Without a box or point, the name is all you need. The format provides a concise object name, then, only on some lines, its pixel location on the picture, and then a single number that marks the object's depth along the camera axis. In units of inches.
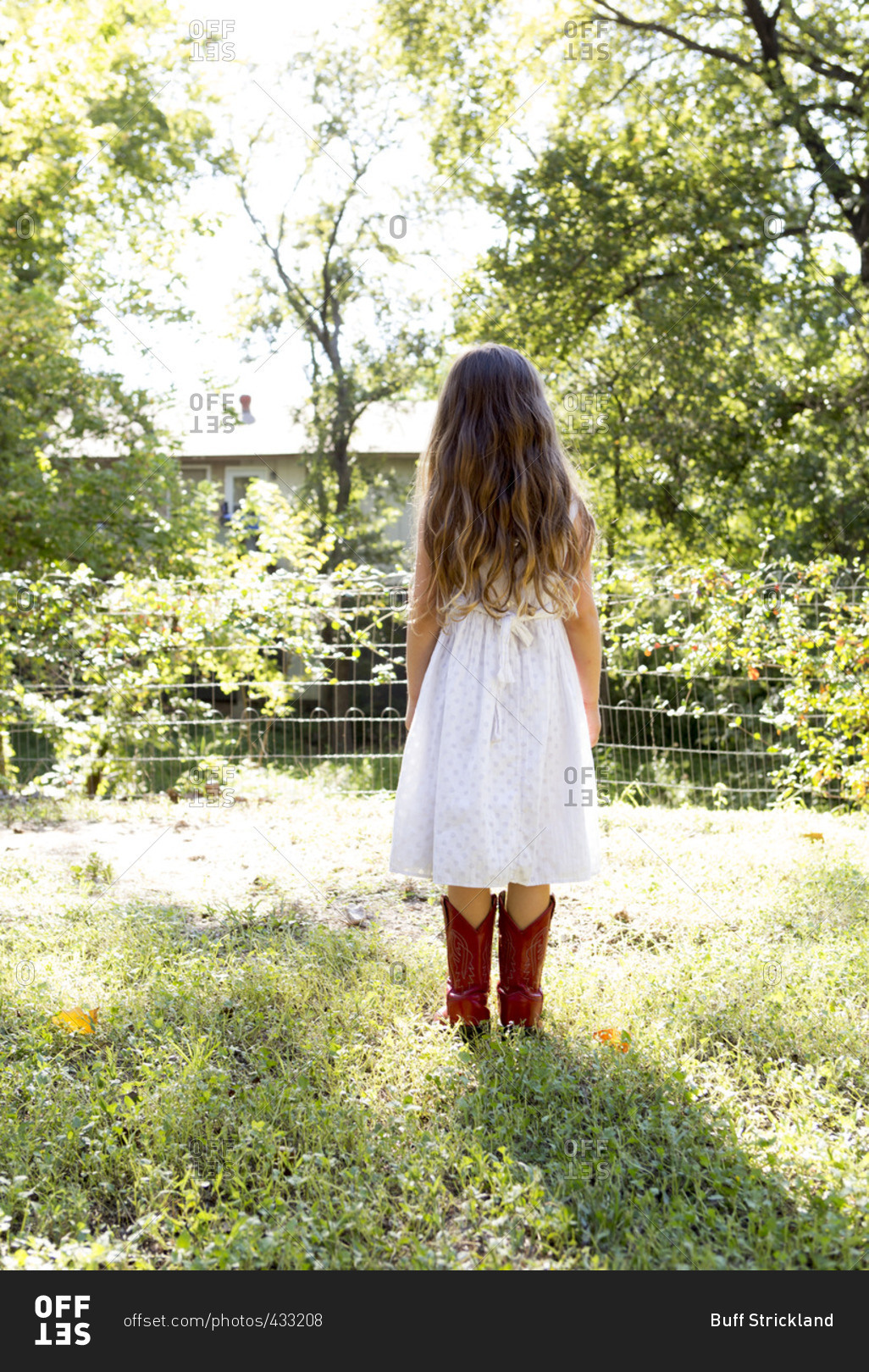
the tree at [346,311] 553.6
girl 100.7
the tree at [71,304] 383.2
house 585.0
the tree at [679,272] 430.6
